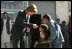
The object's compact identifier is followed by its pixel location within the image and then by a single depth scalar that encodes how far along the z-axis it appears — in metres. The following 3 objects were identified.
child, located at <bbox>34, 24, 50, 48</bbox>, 6.18
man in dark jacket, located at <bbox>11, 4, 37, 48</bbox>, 7.04
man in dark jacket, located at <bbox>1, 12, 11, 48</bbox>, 8.84
